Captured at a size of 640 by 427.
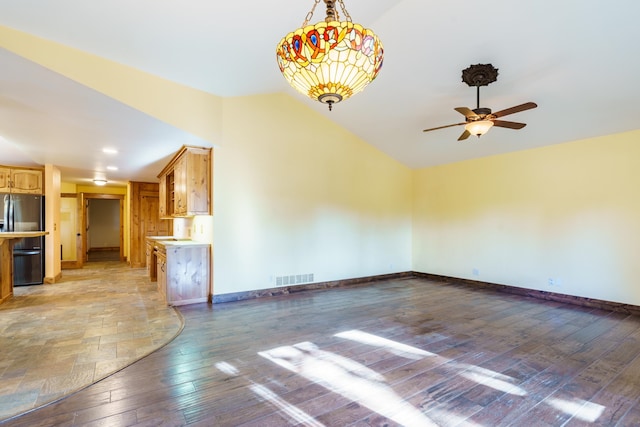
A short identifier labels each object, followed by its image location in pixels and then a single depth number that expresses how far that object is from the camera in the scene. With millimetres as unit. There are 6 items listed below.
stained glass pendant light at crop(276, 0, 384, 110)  1547
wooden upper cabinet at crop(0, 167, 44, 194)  6199
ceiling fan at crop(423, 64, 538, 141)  3446
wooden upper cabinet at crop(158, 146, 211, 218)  4730
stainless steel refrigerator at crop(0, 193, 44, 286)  6027
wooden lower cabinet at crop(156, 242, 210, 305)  4562
